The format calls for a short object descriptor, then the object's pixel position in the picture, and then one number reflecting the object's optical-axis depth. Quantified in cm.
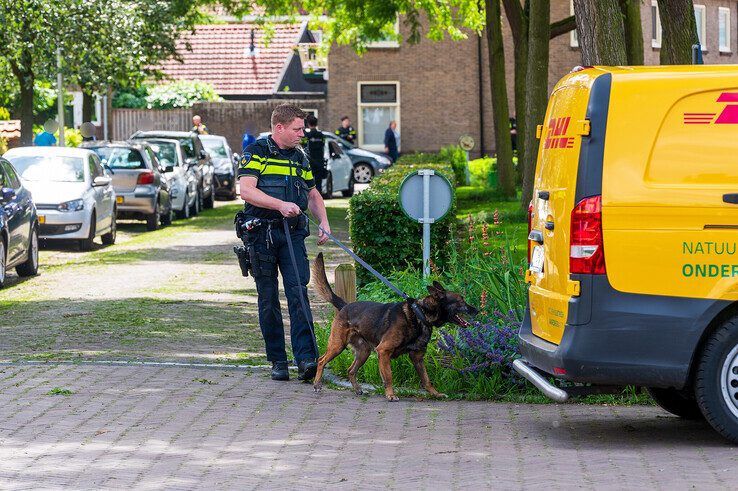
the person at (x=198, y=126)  3997
